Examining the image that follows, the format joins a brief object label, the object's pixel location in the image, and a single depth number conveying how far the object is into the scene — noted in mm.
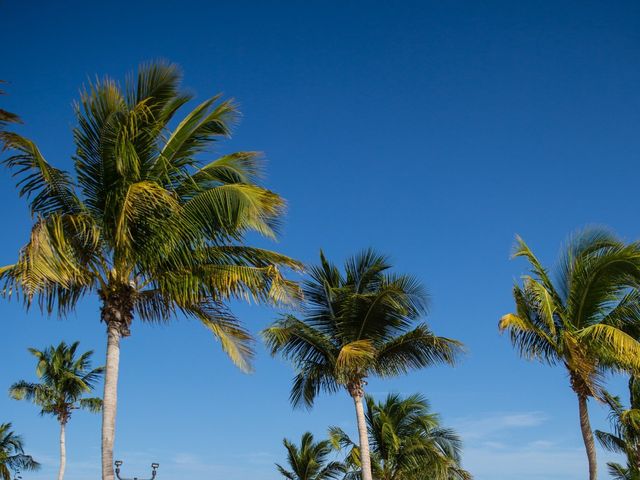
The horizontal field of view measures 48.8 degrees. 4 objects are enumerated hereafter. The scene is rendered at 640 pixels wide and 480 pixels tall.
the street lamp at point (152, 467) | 21881
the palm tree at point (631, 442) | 26331
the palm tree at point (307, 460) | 31250
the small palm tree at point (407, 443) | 24891
